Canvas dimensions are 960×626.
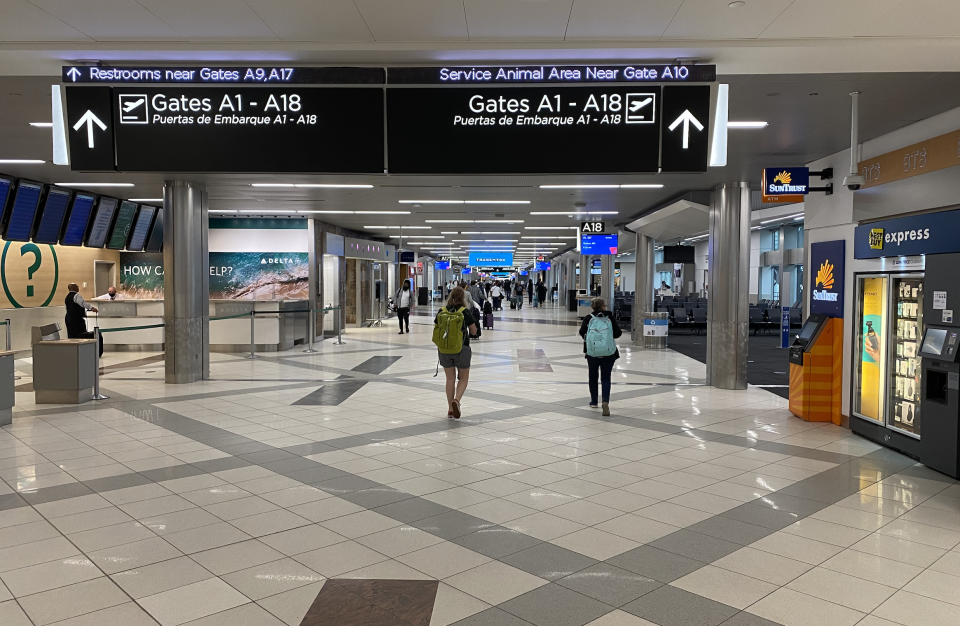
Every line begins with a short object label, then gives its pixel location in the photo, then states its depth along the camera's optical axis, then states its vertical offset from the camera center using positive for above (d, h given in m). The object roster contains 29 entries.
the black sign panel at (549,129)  4.71 +1.18
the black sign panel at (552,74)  4.73 +1.59
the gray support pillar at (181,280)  10.97 +0.22
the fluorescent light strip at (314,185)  12.00 +1.97
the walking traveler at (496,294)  34.50 -0.03
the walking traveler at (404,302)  21.97 -0.29
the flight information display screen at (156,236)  17.36 +1.51
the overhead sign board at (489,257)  44.56 +2.56
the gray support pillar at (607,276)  23.11 +0.63
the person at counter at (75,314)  11.95 -0.39
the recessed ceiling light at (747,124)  7.16 +1.84
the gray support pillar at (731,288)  11.06 +0.10
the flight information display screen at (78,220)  13.68 +1.54
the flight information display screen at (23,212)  11.91 +1.50
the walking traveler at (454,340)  8.12 -0.58
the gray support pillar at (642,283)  18.59 +0.30
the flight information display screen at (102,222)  14.55 +1.60
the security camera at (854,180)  6.77 +1.17
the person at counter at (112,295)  15.77 -0.05
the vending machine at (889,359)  7.02 -0.74
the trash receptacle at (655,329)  17.33 -0.93
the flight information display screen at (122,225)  15.48 +1.61
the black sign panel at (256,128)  4.79 +1.20
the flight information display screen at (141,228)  16.40 +1.63
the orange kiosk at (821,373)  8.43 -1.02
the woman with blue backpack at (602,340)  8.54 -0.61
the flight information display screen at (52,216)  12.75 +1.52
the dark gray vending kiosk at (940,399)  5.93 -0.97
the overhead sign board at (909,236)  6.23 +0.60
